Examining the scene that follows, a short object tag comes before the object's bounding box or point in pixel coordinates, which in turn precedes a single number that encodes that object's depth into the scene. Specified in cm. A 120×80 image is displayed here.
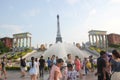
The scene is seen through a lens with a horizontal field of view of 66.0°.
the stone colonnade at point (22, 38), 3898
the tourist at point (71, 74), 297
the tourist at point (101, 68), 332
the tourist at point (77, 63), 571
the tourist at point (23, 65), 709
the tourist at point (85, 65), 731
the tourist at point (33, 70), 488
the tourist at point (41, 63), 661
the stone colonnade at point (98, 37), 3869
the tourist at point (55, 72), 261
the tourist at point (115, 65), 286
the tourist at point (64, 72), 365
